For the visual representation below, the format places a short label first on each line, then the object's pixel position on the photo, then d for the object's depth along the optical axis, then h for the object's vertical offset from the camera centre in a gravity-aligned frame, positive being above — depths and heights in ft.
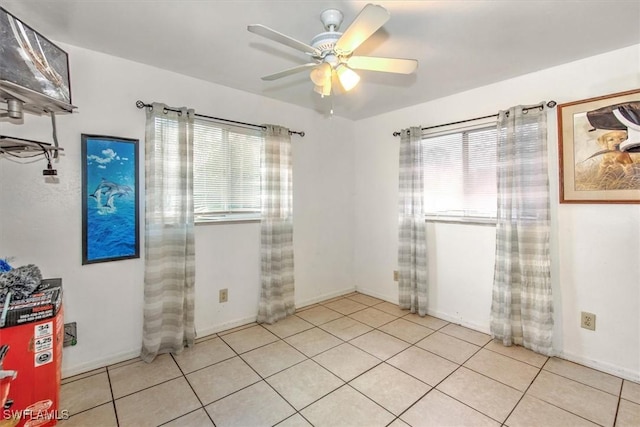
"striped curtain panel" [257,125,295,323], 9.86 -0.39
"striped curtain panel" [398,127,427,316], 10.34 -0.50
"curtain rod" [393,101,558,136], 7.73 +2.93
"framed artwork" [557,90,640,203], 6.78 +1.53
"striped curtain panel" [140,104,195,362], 7.64 -0.44
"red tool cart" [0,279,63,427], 4.71 -2.31
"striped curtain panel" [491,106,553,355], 7.77 -0.60
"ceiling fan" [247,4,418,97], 4.55 +2.84
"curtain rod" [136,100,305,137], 7.68 +2.98
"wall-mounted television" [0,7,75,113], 4.40 +2.49
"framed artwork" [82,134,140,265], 7.04 +0.47
